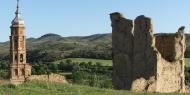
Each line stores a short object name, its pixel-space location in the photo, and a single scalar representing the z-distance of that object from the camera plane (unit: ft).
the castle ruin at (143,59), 108.58
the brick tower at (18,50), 227.81
